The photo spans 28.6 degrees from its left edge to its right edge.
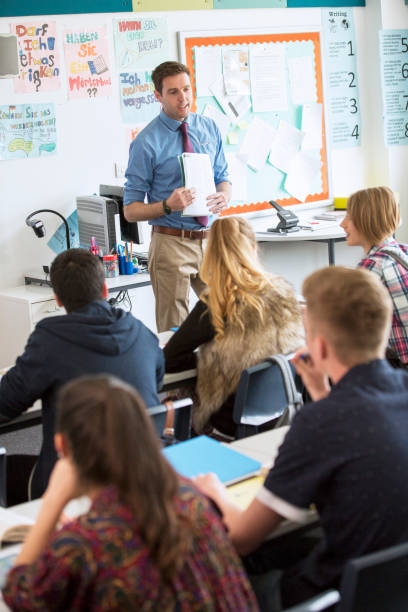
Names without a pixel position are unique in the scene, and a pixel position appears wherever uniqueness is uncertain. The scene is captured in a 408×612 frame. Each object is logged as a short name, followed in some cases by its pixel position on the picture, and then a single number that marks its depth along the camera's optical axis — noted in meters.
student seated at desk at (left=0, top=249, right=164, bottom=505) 2.24
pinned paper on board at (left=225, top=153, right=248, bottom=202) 5.80
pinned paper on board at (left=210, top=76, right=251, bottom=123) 5.61
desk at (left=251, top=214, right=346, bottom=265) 5.47
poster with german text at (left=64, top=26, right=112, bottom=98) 4.88
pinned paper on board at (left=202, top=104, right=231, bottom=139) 5.58
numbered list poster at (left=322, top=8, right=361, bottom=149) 6.29
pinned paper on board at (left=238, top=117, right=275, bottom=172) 5.86
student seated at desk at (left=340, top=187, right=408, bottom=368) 3.08
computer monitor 4.68
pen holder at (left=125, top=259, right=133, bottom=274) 4.80
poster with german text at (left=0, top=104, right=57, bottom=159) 4.69
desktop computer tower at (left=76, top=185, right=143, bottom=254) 4.64
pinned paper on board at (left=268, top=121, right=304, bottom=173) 6.05
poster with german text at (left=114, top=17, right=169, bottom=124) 5.12
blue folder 1.89
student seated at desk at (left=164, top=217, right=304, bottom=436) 2.70
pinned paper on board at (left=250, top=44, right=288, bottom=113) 5.82
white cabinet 4.47
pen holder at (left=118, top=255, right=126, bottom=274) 4.80
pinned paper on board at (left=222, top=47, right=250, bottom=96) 5.65
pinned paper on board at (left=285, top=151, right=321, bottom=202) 6.18
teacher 4.28
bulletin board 5.51
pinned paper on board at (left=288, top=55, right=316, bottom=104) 6.06
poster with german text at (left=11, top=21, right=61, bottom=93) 4.68
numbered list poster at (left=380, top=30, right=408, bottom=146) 6.45
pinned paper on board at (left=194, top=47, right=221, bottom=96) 5.50
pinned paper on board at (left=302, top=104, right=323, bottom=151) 6.21
